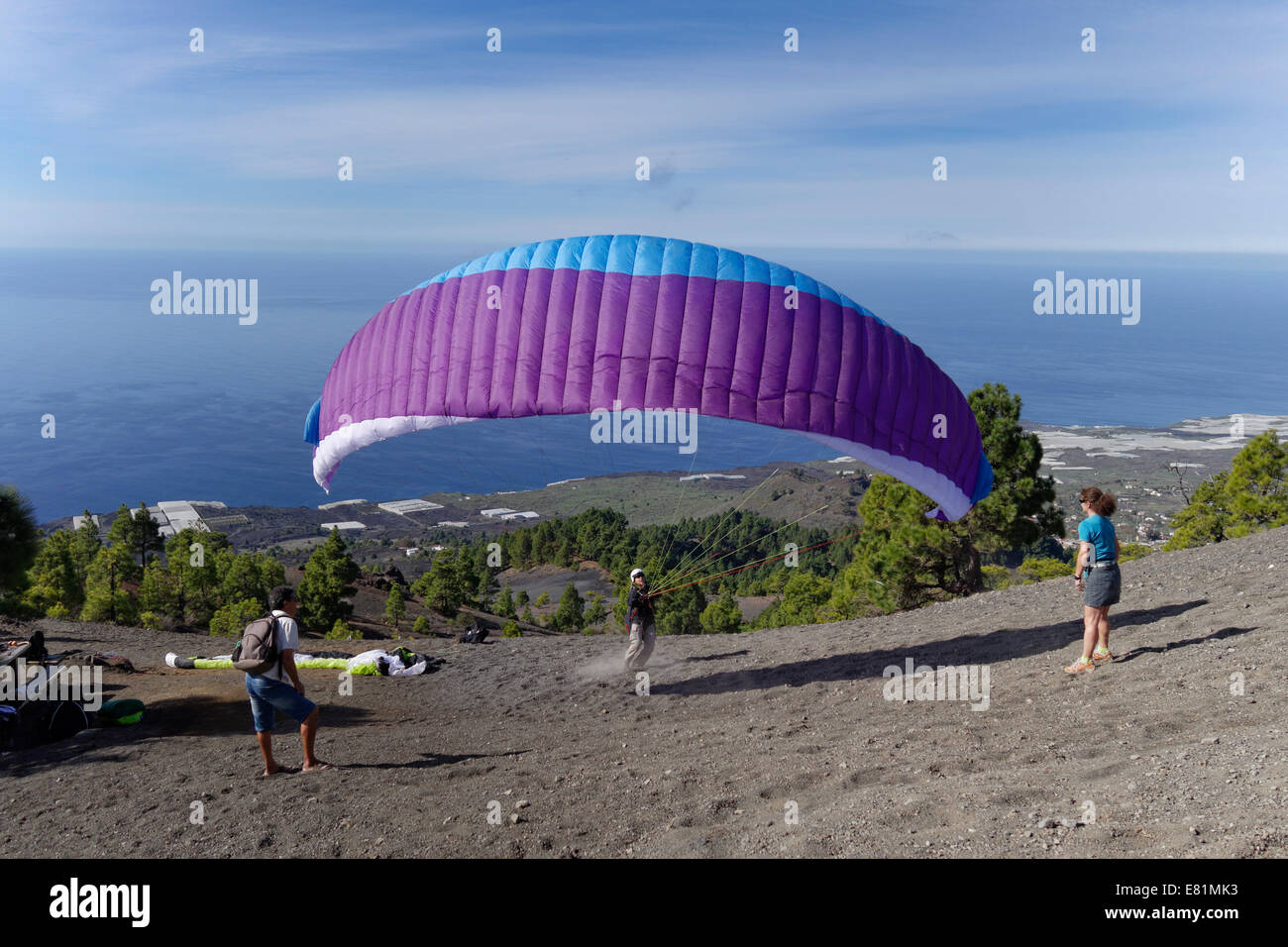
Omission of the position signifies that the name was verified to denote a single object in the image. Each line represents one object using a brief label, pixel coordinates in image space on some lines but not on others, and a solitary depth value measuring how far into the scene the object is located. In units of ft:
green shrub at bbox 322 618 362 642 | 118.73
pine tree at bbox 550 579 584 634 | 186.91
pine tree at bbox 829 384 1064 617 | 71.72
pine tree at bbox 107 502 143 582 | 134.68
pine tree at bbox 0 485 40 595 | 41.52
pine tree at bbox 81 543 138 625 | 106.63
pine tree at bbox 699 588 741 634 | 171.94
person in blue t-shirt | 27.55
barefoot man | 23.72
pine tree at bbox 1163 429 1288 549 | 80.28
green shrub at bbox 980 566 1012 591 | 94.20
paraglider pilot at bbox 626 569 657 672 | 38.78
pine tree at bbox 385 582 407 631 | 144.66
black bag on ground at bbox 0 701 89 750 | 29.84
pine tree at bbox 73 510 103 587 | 135.95
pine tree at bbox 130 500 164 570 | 139.03
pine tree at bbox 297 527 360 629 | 122.52
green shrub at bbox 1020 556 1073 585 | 91.15
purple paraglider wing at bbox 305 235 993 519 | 30.50
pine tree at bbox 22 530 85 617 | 99.14
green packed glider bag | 32.40
